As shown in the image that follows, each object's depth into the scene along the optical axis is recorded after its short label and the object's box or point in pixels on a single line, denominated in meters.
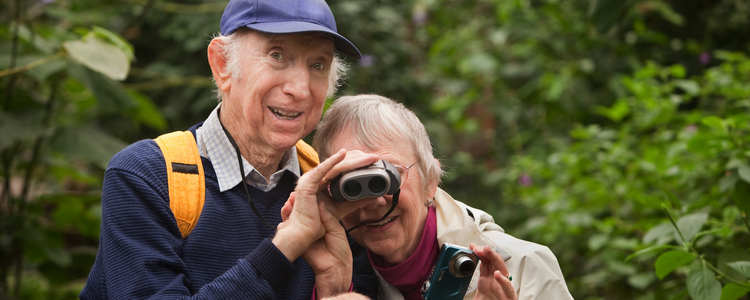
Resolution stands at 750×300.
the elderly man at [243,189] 2.63
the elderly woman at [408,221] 2.80
